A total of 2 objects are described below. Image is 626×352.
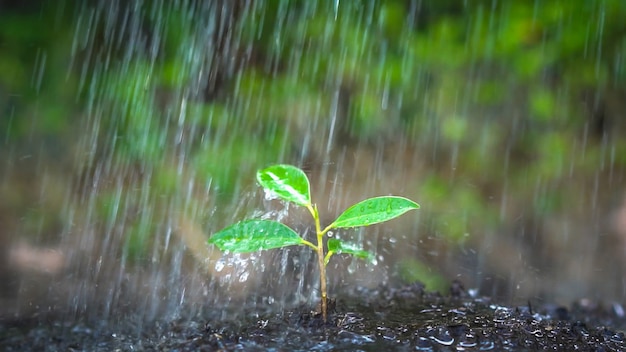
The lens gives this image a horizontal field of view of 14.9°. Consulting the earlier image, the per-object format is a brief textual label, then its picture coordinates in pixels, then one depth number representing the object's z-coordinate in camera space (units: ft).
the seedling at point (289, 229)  3.93
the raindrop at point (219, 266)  4.67
